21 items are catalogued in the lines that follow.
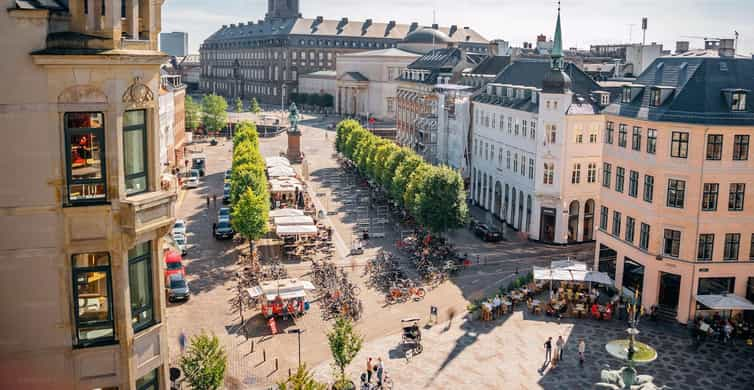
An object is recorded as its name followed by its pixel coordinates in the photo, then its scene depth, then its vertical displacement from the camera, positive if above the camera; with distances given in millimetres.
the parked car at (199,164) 115375 -13223
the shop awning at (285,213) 72750 -12832
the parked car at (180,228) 69000 -13921
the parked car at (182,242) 66238 -14574
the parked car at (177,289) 52125 -14612
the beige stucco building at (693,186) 49844 -6541
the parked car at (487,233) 73375 -14571
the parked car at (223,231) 71875 -14492
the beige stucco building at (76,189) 15586 -2410
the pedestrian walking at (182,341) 43906 -15377
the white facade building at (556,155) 72438 -6640
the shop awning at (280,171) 95688 -11605
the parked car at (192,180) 104250 -14086
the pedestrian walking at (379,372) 38938 -15013
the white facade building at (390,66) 194250 +4833
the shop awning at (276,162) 103625 -11298
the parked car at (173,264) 55406 -13968
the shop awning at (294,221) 70062 -13017
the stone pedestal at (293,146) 131375 -11204
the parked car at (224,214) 76188 -13976
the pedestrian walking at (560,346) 43688 -15146
